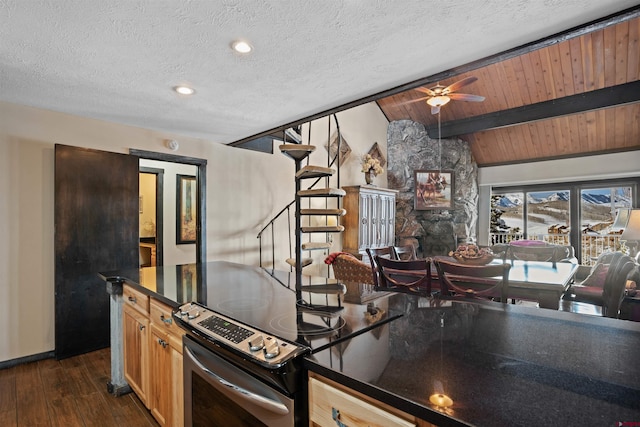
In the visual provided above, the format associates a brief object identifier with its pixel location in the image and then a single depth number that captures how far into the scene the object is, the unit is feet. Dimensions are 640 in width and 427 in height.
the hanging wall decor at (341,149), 20.48
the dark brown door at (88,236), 10.28
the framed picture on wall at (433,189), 24.12
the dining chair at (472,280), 7.49
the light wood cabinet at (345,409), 2.58
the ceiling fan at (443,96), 14.71
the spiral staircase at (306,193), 9.08
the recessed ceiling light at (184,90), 8.46
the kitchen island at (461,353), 2.30
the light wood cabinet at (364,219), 19.97
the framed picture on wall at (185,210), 16.97
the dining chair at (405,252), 13.20
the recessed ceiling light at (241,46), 6.33
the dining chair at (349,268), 11.83
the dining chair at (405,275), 9.05
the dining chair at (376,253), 11.27
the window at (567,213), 22.41
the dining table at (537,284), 8.56
